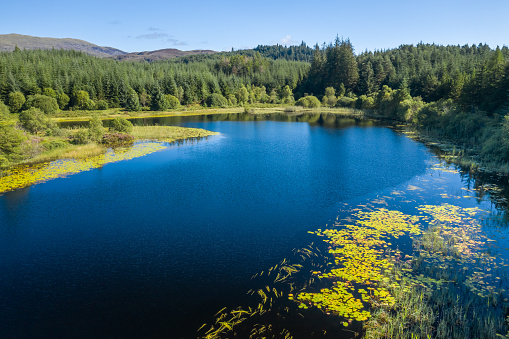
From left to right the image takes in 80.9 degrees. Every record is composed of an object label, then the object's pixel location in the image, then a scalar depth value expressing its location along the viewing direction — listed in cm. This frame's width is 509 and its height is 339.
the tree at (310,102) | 13340
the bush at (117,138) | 5594
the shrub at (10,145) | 3684
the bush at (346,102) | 12433
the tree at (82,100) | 11225
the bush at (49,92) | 10906
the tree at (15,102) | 9606
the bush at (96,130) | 5289
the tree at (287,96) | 14651
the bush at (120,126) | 6045
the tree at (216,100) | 13650
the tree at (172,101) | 12528
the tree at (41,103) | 9394
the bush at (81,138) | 5131
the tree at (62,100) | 10931
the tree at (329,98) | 13225
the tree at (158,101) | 11812
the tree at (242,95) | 14650
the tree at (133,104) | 11506
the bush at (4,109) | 6950
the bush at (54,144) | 4546
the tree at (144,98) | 12445
